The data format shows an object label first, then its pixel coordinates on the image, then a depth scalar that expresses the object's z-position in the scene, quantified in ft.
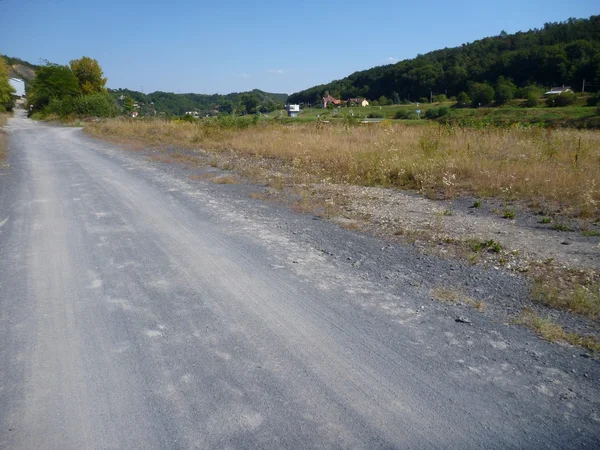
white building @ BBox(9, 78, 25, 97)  328.54
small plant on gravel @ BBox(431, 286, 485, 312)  14.11
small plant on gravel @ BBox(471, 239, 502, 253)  19.15
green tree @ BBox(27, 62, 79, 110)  176.45
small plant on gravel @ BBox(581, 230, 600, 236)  20.61
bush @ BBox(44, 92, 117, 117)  151.33
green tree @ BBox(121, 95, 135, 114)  184.65
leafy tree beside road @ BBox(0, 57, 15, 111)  127.39
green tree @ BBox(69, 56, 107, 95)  196.75
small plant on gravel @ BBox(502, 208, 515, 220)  24.18
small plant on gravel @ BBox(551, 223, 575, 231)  21.76
